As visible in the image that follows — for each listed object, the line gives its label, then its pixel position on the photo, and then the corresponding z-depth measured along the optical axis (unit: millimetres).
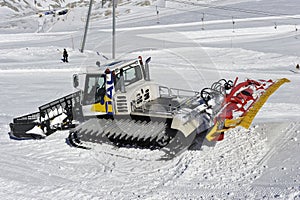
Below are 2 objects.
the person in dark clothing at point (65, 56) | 25291
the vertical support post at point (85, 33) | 29156
